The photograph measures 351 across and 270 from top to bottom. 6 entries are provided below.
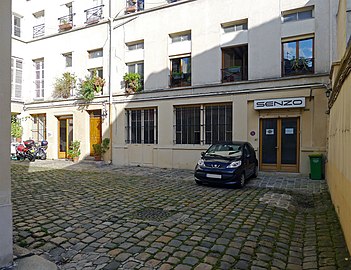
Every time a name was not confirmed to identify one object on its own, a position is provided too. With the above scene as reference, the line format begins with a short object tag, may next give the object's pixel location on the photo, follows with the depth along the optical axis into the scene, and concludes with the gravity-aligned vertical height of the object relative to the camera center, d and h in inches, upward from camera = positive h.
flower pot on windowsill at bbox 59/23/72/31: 678.9 +264.0
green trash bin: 400.2 -47.8
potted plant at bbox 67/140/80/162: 636.2 -43.3
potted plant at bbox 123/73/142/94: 572.1 +105.6
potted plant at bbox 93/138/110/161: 600.1 -34.0
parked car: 337.1 -40.5
